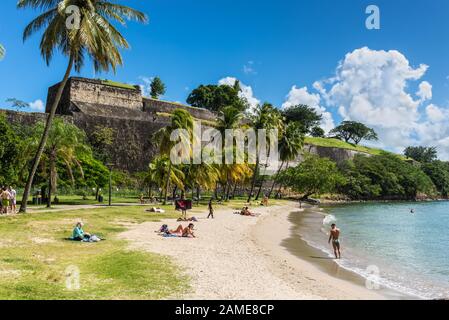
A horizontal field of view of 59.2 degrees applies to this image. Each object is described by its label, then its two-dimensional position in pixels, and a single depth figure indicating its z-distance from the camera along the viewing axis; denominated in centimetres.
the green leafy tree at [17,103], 4681
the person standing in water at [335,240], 1650
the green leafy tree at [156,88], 8375
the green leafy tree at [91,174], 3300
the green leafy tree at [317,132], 11002
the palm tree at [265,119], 5019
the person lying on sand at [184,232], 1811
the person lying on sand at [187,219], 2356
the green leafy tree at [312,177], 6381
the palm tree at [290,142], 5716
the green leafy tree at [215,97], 8812
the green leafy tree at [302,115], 10625
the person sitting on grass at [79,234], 1491
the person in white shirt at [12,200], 2145
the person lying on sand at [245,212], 3217
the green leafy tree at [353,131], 11219
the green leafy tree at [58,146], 2719
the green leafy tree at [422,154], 13325
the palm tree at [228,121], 4453
